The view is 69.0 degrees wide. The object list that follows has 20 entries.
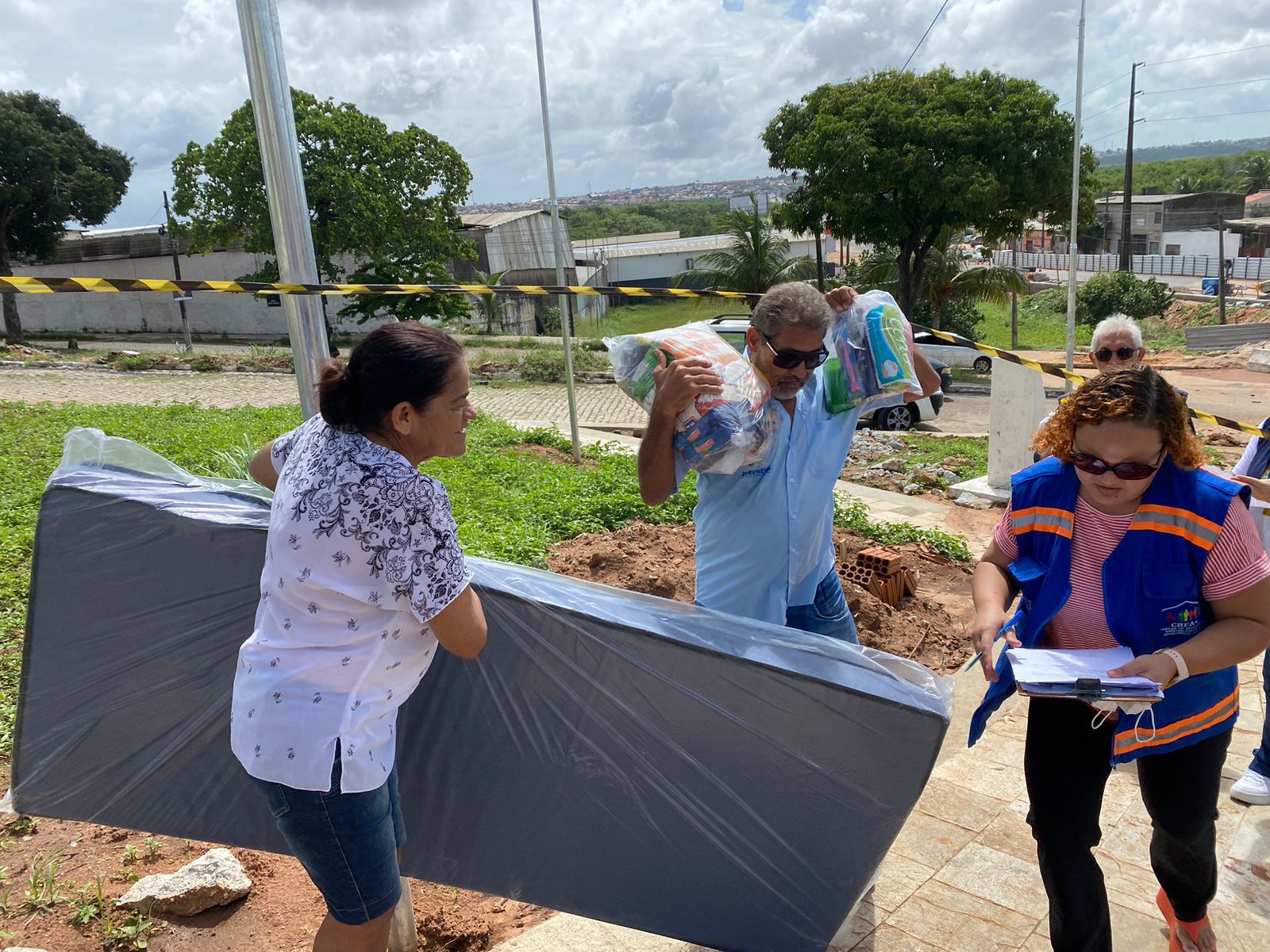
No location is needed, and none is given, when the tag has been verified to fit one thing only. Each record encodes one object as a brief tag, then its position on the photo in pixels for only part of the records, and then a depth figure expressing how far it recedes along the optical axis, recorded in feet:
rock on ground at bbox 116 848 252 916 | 8.13
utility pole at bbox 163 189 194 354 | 74.21
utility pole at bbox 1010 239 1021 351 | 82.57
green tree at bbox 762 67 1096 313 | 62.18
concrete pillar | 23.76
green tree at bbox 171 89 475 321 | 73.10
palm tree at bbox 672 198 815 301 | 78.74
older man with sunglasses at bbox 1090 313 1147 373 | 11.27
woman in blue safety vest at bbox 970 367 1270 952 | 6.24
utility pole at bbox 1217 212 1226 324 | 85.92
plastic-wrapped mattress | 6.32
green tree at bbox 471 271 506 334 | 95.76
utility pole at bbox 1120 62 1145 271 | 99.81
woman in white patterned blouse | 4.95
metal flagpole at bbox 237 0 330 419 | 6.57
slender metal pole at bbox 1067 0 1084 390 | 31.24
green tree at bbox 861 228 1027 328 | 70.28
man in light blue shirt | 7.48
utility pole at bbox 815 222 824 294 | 76.13
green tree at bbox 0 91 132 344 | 82.07
